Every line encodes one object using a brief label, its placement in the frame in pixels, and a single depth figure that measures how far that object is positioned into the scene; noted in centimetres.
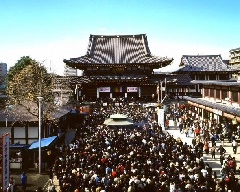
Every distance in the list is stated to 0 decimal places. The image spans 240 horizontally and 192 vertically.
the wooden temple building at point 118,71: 5128
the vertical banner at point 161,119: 3471
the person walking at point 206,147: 2503
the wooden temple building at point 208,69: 6231
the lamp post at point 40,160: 2231
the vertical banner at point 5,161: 1345
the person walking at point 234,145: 2515
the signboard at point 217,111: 2963
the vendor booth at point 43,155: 2361
